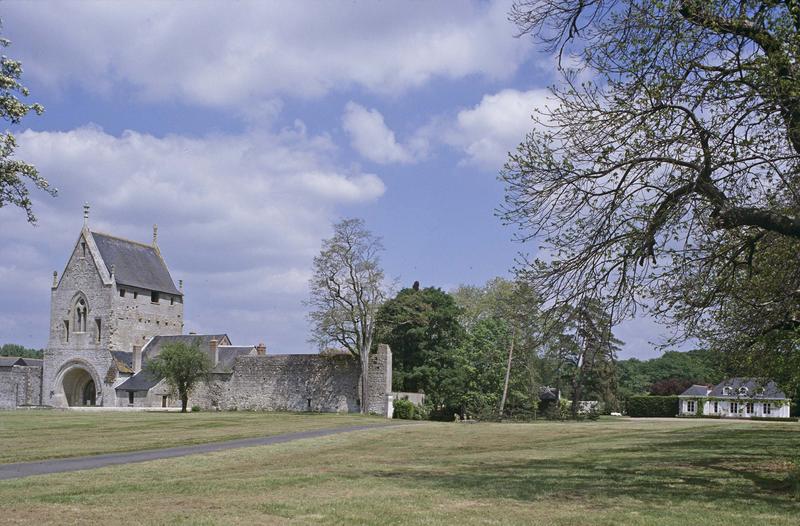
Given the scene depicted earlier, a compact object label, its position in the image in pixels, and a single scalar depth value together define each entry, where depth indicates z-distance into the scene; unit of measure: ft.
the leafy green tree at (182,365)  164.76
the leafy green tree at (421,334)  171.67
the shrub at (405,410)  157.48
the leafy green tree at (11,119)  46.91
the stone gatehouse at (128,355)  176.94
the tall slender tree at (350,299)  163.94
